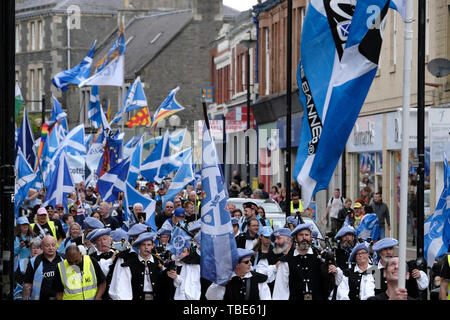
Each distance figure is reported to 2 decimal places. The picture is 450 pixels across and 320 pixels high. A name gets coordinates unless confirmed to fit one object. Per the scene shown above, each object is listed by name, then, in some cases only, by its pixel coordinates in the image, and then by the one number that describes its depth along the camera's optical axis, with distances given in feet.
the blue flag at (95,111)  145.89
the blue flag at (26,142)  90.27
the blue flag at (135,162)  80.11
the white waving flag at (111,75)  133.59
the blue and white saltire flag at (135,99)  131.85
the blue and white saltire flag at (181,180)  85.20
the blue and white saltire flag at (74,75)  148.05
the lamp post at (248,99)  120.65
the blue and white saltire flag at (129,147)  114.11
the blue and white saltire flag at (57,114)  126.93
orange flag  139.09
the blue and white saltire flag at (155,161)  97.60
